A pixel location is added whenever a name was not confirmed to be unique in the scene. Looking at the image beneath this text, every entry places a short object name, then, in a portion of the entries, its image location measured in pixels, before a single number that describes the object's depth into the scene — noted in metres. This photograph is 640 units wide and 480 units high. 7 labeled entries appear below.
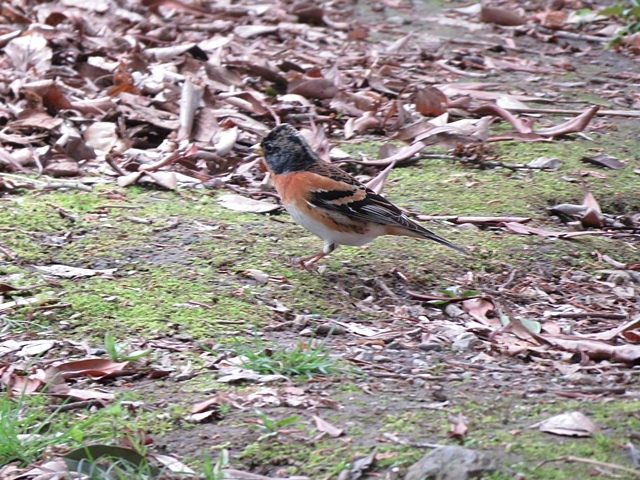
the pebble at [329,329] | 9.27
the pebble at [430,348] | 8.93
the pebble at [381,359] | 8.62
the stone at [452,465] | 6.33
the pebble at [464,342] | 8.96
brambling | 10.97
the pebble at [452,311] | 9.95
